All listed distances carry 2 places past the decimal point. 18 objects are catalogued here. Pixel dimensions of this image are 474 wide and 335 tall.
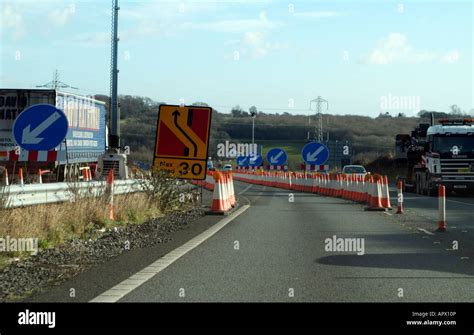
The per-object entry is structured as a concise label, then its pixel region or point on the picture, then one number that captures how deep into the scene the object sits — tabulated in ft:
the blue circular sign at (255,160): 233.14
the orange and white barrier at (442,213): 57.57
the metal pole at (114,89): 99.96
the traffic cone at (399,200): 75.06
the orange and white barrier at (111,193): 57.57
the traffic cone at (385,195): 81.35
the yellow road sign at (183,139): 73.77
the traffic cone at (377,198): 80.48
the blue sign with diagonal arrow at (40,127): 46.73
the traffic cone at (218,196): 72.74
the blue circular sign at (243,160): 235.61
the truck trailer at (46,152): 96.43
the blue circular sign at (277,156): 172.14
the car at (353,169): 161.79
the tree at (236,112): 476.30
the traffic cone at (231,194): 82.25
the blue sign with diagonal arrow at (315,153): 130.37
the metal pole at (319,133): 242.58
